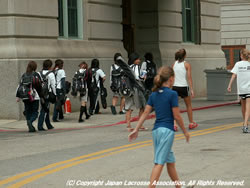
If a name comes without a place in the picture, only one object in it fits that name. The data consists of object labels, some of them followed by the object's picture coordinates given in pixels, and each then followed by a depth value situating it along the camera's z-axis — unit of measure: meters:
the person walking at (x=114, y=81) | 19.19
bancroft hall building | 19.75
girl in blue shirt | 7.74
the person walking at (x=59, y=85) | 18.48
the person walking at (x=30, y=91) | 16.03
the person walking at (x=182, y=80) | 15.47
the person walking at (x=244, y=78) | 14.62
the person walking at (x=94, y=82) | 20.44
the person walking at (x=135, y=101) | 15.66
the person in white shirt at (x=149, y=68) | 22.03
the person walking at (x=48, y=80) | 16.86
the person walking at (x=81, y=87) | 18.41
